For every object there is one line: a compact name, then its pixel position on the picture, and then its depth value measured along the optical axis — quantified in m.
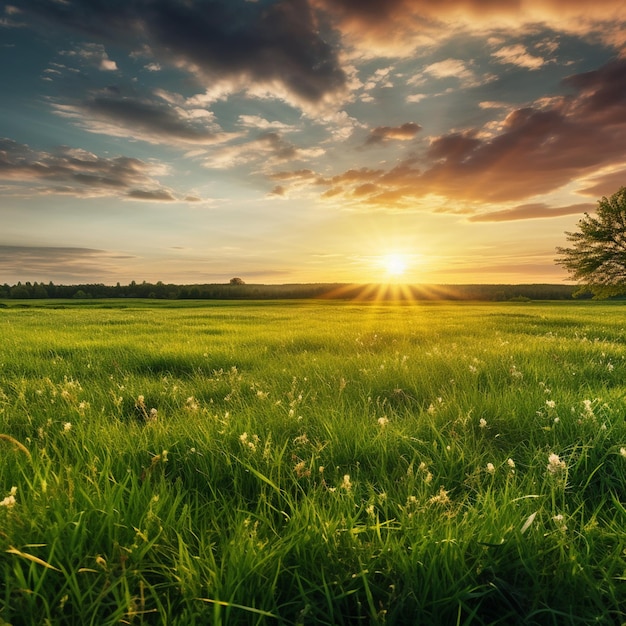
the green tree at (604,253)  56.31
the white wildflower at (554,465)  2.52
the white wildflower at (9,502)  2.03
